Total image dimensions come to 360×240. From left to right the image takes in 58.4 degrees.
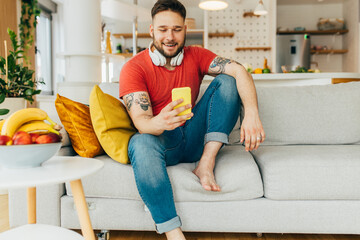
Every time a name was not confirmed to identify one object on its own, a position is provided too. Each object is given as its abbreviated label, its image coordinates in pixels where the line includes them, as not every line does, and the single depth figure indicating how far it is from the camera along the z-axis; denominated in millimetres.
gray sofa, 1331
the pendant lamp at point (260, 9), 5031
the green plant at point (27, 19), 4794
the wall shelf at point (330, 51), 6332
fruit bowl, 812
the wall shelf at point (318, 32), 6286
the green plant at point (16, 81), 2293
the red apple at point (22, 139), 831
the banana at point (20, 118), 941
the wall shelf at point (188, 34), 5811
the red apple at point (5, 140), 833
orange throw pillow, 1437
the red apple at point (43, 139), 852
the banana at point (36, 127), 988
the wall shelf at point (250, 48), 5926
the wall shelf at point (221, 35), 5875
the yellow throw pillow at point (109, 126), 1358
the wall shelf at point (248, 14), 5832
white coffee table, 753
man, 1180
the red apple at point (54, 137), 874
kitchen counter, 3625
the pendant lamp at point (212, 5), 4391
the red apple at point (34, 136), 863
